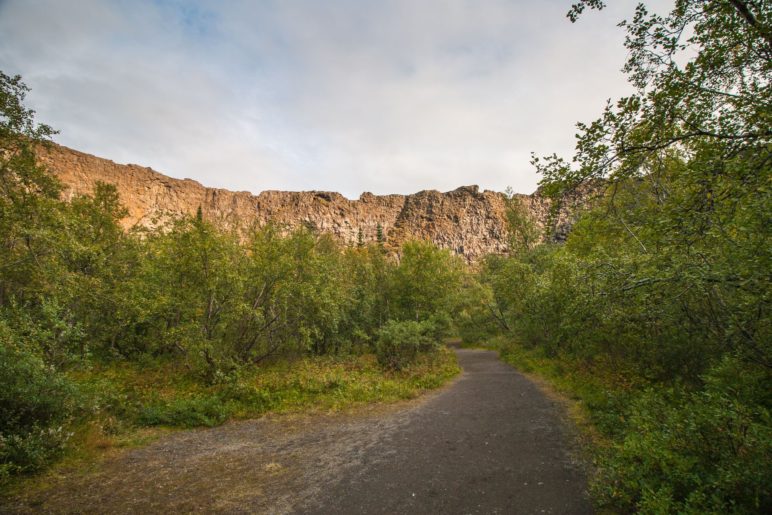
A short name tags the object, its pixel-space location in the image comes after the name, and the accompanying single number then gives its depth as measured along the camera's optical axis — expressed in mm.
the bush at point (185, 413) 9422
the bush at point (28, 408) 6047
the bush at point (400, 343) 16422
